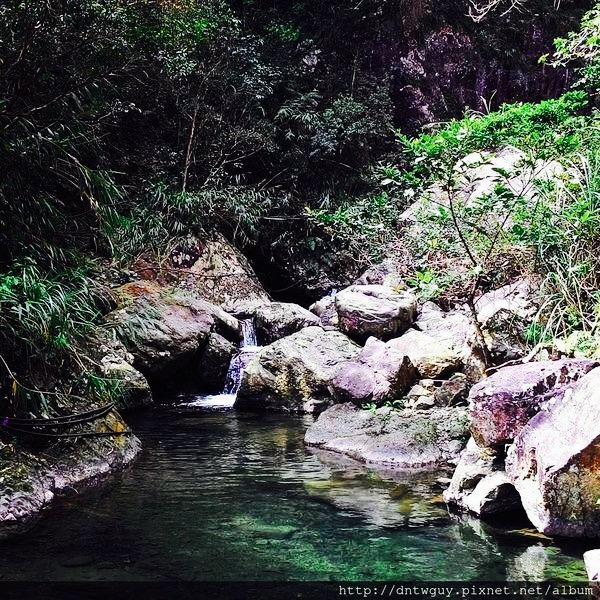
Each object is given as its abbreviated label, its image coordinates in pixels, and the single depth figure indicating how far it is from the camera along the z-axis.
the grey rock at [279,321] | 10.03
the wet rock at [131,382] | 7.12
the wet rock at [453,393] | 6.25
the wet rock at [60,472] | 4.05
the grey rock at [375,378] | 6.47
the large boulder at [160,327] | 8.14
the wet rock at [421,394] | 6.35
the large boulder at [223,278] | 11.37
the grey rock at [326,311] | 10.53
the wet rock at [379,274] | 11.25
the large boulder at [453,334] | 6.06
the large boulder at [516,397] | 4.26
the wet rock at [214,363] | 8.92
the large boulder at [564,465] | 3.58
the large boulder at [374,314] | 8.74
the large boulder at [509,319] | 5.85
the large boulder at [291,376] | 7.85
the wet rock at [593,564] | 2.80
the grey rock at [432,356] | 6.96
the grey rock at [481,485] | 4.16
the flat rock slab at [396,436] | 5.49
